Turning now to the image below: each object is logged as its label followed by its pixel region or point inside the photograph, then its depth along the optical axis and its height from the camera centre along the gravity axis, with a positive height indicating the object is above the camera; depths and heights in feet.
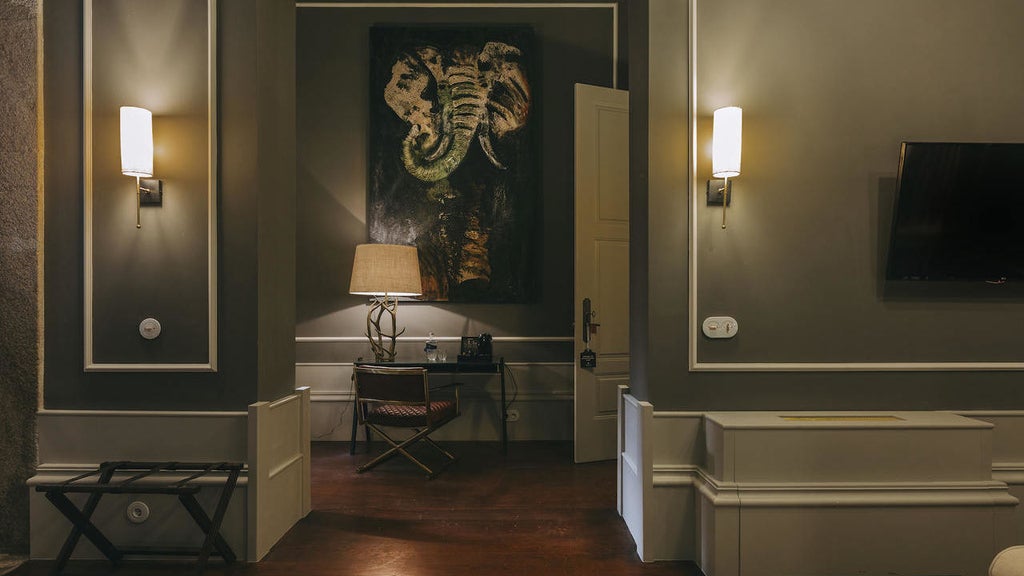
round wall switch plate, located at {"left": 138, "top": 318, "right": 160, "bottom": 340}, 8.71 -0.79
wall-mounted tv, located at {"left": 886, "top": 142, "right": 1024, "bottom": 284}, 8.52 +1.04
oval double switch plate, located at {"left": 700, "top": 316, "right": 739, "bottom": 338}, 8.79 -0.75
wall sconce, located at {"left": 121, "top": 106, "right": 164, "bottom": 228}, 8.38 +2.06
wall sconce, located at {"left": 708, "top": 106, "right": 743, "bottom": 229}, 8.45 +2.12
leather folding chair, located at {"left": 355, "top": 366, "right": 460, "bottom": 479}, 12.69 -2.93
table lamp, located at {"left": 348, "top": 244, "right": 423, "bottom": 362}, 14.57 +0.17
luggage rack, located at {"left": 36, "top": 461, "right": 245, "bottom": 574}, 7.68 -3.09
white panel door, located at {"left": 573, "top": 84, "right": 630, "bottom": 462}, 14.15 +0.46
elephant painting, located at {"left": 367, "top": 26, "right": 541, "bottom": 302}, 16.44 +3.66
